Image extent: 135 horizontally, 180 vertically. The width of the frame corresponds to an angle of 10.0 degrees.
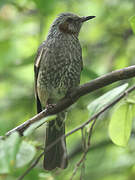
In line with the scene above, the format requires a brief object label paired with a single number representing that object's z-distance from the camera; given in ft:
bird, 23.80
